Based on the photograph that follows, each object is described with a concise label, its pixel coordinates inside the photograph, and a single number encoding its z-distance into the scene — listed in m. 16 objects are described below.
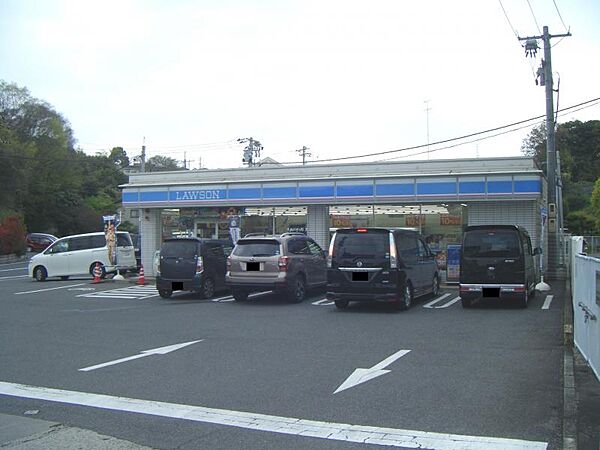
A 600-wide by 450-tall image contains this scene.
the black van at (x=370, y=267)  14.26
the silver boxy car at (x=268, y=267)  16.16
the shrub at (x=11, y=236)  42.16
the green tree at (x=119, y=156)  100.31
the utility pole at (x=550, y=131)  21.75
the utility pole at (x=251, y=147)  53.94
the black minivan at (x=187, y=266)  17.66
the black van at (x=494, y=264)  14.49
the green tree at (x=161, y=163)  95.44
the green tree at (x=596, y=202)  55.16
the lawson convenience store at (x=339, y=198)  20.95
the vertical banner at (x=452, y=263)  20.52
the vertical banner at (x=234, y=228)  23.29
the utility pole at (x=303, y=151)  68.38
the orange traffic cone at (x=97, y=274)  23.86
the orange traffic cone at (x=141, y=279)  23.20
